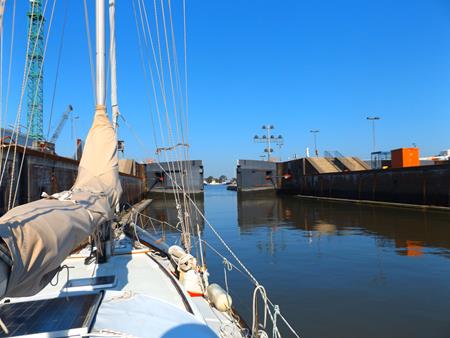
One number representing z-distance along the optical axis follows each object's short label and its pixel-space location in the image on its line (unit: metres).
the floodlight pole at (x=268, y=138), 56.45
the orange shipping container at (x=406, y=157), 26.34
